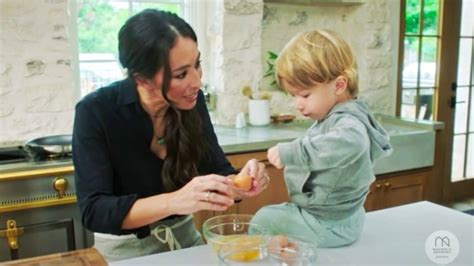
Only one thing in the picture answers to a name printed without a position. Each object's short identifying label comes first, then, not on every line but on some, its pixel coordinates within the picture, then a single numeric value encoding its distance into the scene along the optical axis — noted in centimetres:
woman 126
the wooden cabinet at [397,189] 282
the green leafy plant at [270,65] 326
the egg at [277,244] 110
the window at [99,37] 280
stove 195
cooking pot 211
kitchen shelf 324
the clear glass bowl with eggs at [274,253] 106
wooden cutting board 109
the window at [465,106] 412
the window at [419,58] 369
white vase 299
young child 116
